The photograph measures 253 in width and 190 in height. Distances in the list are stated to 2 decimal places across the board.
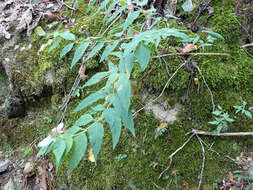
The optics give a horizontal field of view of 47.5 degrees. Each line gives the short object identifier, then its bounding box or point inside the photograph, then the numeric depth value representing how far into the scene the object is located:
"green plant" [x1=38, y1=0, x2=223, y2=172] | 0.32
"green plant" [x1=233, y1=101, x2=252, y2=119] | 0.48
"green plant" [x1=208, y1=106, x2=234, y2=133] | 0.48
